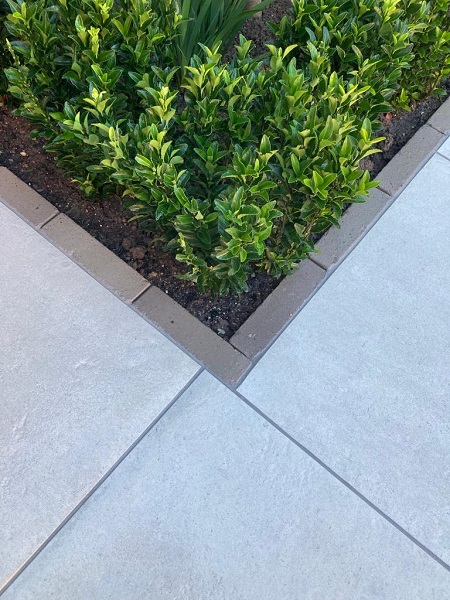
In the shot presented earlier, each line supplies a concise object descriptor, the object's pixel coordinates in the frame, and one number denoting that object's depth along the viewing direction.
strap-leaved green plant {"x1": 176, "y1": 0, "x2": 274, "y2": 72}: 2.43
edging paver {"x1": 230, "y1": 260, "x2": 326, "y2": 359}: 2.31
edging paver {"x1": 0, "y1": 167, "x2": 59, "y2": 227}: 2.55
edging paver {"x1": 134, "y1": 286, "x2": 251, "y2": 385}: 2.26
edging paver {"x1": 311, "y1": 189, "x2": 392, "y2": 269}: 2.60
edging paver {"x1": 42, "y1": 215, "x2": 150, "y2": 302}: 2.41
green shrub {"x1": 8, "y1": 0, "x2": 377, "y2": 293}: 1.86
